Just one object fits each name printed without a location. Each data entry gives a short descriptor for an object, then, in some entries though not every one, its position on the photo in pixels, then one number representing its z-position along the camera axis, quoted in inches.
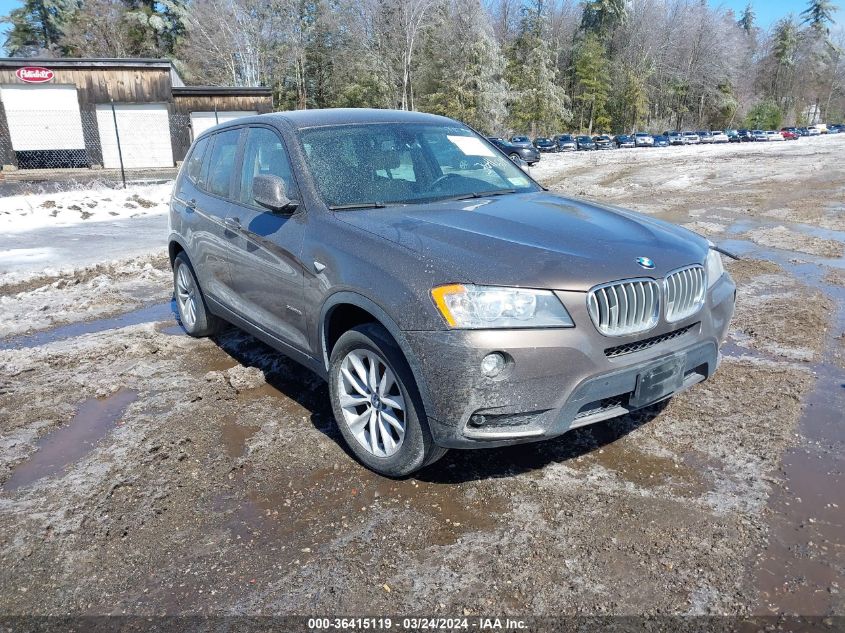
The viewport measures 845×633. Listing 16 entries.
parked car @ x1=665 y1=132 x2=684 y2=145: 2151.8
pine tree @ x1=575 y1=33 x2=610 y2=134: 2743.6
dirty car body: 105.2
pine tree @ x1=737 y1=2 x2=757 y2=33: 4170.8
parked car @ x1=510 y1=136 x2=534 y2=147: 1583.9
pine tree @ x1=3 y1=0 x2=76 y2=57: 2052.2
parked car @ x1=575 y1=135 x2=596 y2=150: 1806.1
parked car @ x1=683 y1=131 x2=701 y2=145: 2177.7
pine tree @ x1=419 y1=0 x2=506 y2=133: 1797.5
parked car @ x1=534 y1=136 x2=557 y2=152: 1737.2
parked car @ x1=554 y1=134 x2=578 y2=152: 1761.8
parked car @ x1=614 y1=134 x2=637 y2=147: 2011.6
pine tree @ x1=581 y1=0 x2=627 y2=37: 2970.0
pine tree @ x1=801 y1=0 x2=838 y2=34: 3585.1
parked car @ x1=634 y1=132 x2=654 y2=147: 1998.0
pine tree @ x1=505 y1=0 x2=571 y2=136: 2260.1
